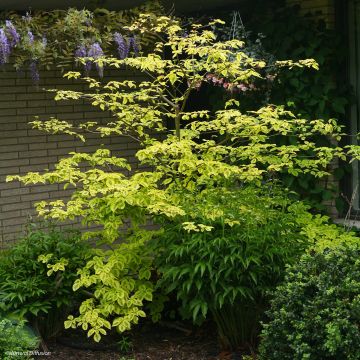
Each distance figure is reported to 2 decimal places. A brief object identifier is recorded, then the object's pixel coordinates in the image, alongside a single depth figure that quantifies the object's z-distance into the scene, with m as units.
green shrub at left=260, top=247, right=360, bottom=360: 4.27
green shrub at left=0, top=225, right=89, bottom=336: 5.43
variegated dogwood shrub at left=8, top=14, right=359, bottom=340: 5.39
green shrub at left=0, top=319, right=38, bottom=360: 4.96
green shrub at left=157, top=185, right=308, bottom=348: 5.12
